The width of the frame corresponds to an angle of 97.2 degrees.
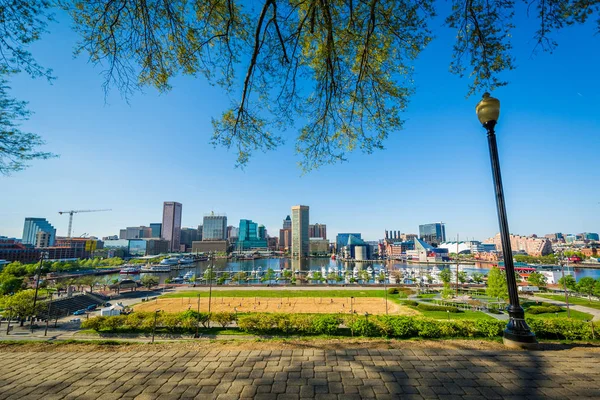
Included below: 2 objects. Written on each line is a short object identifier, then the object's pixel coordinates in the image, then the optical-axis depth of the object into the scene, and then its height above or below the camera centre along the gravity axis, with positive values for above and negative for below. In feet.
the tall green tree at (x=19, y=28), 9.43 +8.17
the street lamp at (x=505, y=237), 12.32 +0.17
